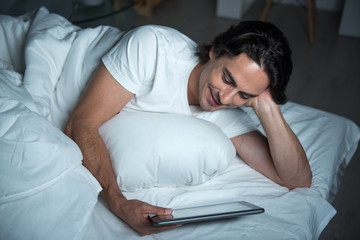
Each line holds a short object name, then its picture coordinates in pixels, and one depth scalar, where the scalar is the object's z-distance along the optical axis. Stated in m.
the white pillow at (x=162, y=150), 1.13
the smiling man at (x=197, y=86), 1.18
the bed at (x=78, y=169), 0.93
